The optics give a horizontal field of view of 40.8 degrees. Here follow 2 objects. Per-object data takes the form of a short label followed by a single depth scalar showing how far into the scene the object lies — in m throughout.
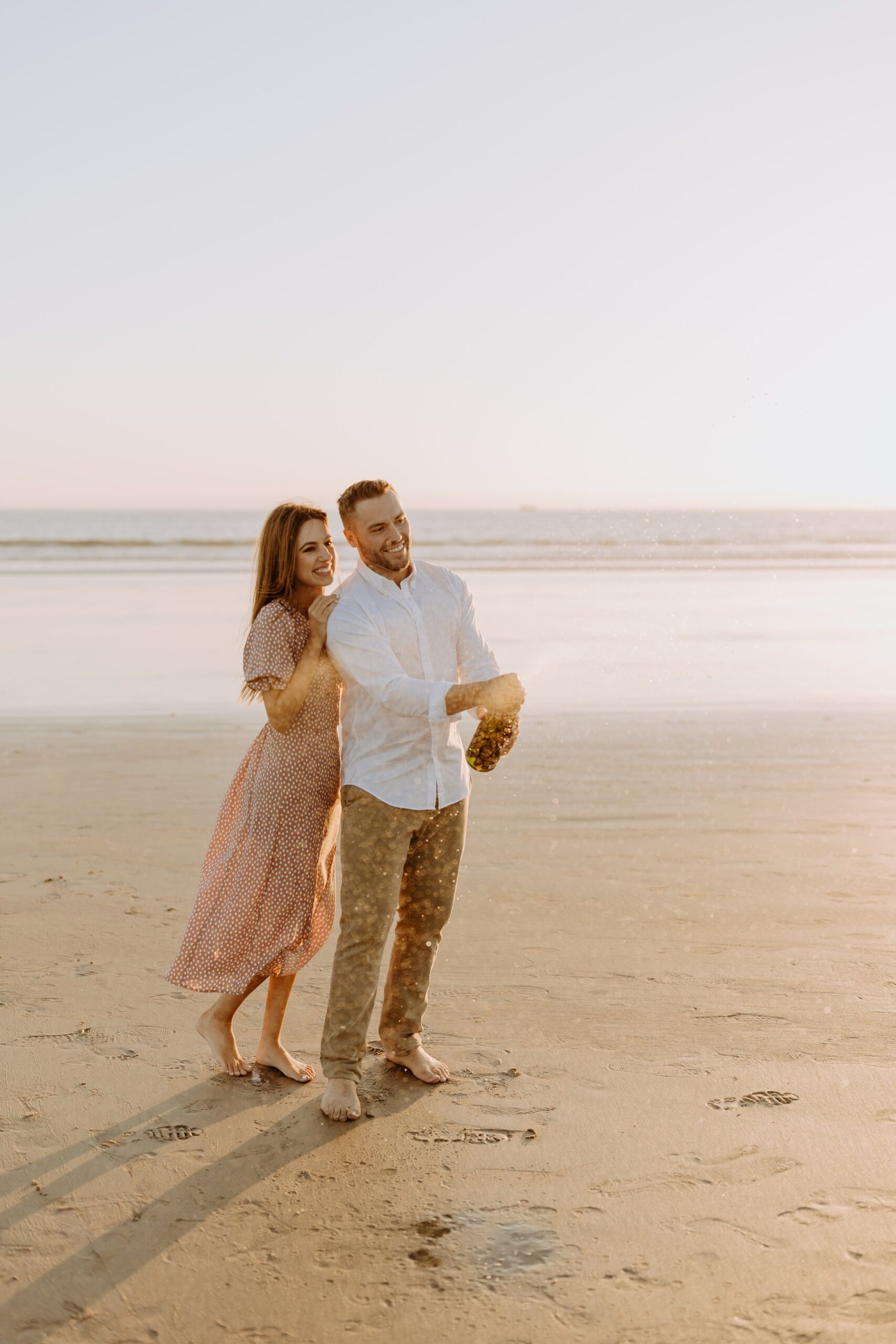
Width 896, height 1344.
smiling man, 3.75
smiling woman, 3.95
